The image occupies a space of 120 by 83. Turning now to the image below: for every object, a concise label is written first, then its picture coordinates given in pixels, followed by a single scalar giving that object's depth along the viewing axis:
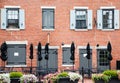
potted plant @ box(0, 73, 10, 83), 24.53
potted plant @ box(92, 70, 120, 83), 25.53
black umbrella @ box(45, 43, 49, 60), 39.72
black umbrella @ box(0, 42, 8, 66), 37.84
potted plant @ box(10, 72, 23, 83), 25.53
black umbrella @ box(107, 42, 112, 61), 39.44
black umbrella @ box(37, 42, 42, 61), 38.95
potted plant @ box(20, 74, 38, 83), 24.81
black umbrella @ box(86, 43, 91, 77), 39.50
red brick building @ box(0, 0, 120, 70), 41.22
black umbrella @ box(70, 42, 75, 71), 38.96
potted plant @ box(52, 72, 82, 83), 24.67
